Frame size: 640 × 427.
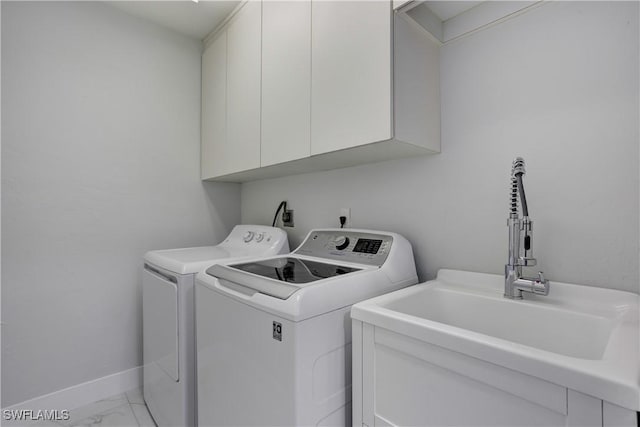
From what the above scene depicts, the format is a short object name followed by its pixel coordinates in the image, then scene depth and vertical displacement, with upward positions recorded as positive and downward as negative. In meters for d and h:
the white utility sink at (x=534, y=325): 0.55 -0.31
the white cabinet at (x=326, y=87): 1.12 +0.55
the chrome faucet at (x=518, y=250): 0.96 -0.14
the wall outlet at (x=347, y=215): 1.71 -0.02
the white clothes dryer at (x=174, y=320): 1.39 -0.54
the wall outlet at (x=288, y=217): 2.08 -0.04
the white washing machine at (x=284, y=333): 0.89 -0.40
